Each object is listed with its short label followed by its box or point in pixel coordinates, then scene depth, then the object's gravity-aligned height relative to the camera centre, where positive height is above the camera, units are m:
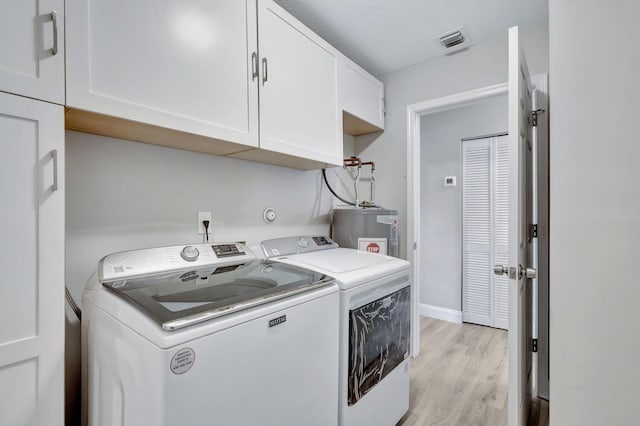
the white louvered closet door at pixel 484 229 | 2.99 -0.20
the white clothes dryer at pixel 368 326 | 1.29 -0.59
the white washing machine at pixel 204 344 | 0.73 -0.40
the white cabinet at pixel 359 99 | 2.10 +0.91
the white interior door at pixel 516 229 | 1.28 -0.09
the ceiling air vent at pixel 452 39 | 2.04 +1.27
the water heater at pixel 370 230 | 2.15 -0.14
